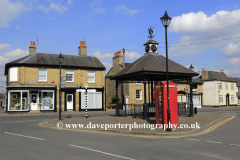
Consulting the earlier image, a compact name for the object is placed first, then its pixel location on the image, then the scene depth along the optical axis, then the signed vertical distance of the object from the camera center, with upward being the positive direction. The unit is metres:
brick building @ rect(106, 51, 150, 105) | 41.41 +0.95
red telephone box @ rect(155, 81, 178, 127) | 13.90 -0.52
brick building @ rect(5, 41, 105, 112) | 32.50 +1.91
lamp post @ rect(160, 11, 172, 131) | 12.99 +4.13
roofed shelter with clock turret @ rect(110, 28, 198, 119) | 18.27 +2.10
